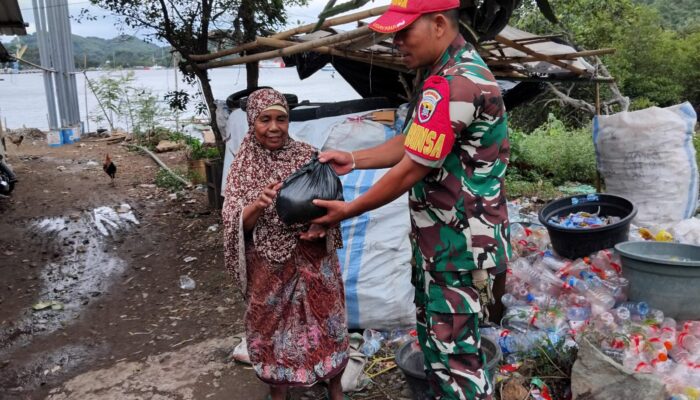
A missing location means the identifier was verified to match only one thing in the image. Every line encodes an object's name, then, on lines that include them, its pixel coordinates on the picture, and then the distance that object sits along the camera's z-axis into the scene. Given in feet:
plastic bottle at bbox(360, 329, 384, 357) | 11.18
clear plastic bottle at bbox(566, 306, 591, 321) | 11.22
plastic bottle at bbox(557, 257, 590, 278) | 12.40
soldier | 6.17
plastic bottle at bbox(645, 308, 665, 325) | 10.64
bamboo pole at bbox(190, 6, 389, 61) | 11.01
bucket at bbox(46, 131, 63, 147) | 41.98
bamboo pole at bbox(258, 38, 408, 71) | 12.74
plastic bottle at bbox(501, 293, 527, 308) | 12.15
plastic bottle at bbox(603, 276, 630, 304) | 11.39
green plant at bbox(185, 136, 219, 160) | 25.67
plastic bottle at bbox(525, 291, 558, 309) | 11.84
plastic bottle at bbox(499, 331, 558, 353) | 10.45
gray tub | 10.43
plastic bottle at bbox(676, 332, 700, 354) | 9.95
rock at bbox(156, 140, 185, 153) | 36.86
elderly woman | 8.27
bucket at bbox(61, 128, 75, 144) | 42.80
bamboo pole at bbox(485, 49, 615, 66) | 14.30
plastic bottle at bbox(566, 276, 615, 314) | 11.28
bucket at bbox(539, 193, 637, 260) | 12.67
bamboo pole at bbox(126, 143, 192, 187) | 26.91
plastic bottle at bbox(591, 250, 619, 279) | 12.12
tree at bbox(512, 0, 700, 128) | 34.65
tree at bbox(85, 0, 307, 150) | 19.51
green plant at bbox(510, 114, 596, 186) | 24.93
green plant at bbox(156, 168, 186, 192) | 26.73
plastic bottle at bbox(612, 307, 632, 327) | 10.77
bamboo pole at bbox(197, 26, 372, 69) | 11.12
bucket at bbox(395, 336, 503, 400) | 8.66
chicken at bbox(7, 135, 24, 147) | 39.45
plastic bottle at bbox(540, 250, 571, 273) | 12.96
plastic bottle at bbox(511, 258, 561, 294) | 12.41
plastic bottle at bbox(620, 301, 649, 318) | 10.89
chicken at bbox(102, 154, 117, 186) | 27.61
